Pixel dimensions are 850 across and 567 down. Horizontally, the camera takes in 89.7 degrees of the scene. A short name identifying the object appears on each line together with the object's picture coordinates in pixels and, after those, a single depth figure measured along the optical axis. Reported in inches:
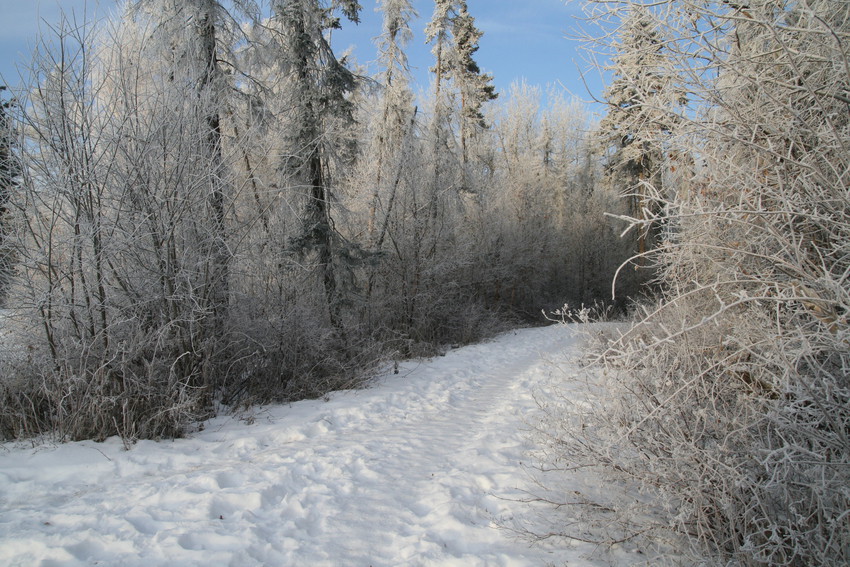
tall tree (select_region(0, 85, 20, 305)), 179.2
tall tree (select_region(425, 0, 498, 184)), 681.0
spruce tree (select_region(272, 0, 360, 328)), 322.0
